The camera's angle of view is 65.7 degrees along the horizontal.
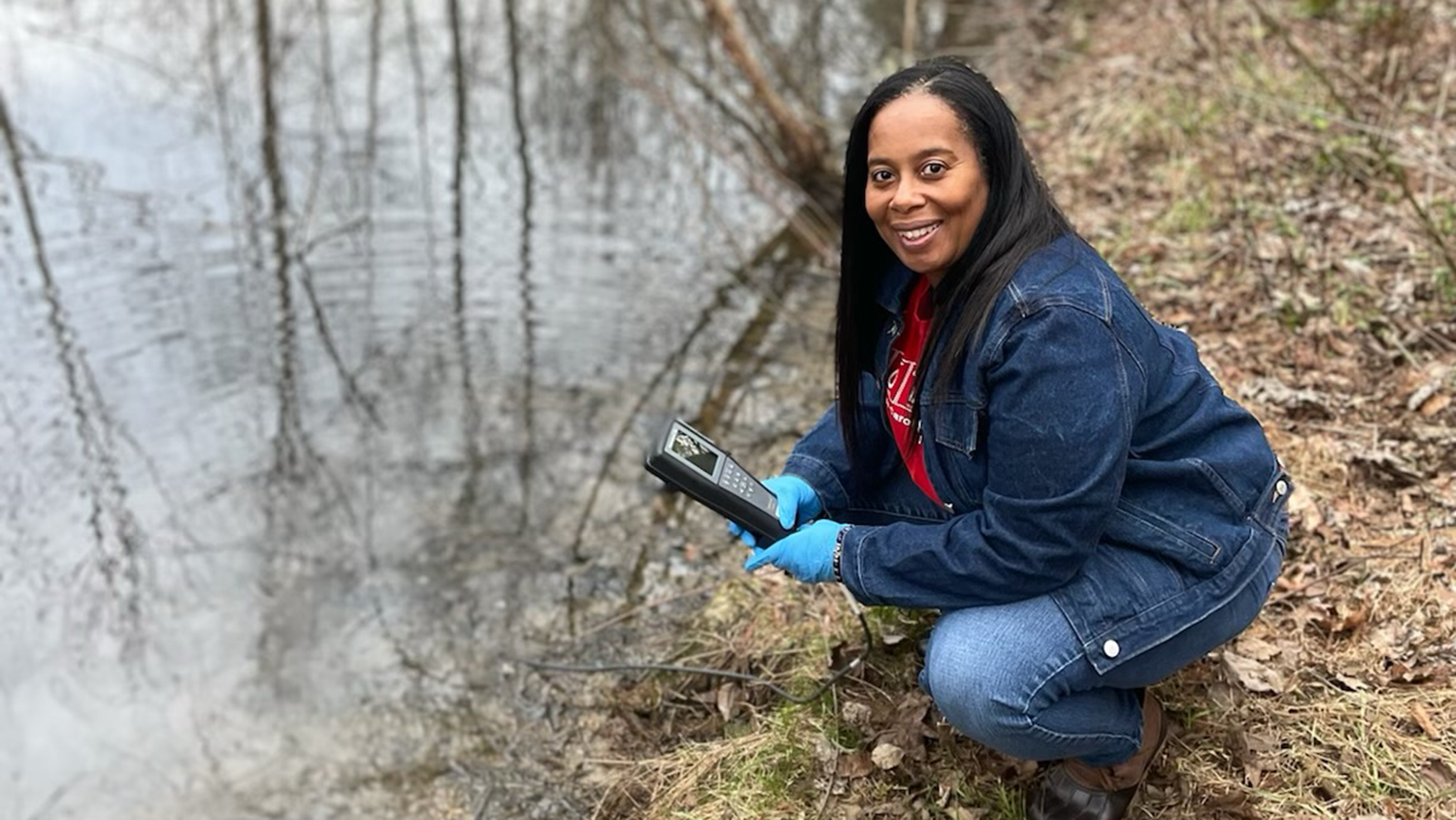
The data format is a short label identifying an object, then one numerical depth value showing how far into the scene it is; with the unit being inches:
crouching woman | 75.8
